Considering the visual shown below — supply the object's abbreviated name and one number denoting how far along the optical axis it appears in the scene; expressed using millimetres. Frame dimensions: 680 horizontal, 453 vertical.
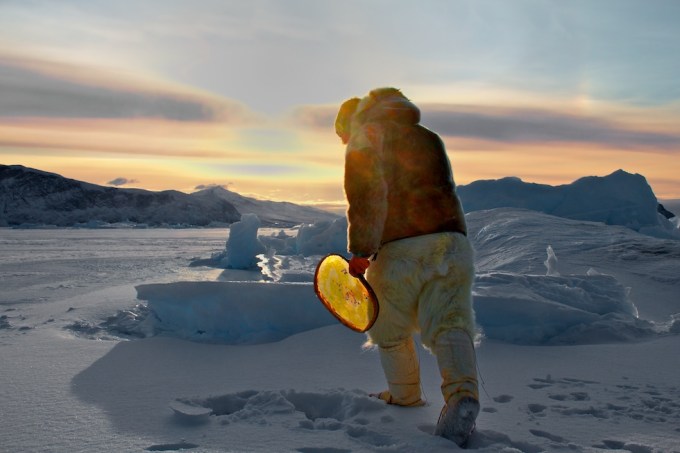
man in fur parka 2268
